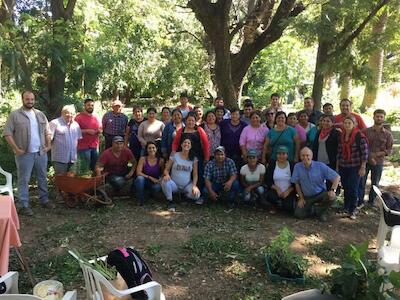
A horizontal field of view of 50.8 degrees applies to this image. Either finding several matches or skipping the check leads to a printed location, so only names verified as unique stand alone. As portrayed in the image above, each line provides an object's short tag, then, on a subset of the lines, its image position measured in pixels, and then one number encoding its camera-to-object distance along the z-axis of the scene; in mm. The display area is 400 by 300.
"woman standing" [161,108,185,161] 7188
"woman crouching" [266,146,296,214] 6516
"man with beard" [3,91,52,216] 5902
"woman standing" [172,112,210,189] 6863
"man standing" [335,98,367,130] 6866
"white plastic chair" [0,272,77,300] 2962
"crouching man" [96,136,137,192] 7008
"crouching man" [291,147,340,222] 6219
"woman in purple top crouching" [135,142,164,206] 6883
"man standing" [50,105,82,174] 6617
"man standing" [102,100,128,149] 7633
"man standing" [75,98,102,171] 7234
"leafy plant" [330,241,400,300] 2588
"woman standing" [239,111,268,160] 6945
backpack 3295
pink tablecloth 3732
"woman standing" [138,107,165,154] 7367
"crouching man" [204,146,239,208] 6770
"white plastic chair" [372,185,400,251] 5262
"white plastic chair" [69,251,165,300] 2979
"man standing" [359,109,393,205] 6590
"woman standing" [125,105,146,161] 7512
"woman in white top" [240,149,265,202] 6720
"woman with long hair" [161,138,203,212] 6805
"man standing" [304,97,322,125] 7646
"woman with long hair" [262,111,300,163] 6746
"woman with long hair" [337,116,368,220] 6188
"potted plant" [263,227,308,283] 4520
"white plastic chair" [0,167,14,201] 5345
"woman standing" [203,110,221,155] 7105
